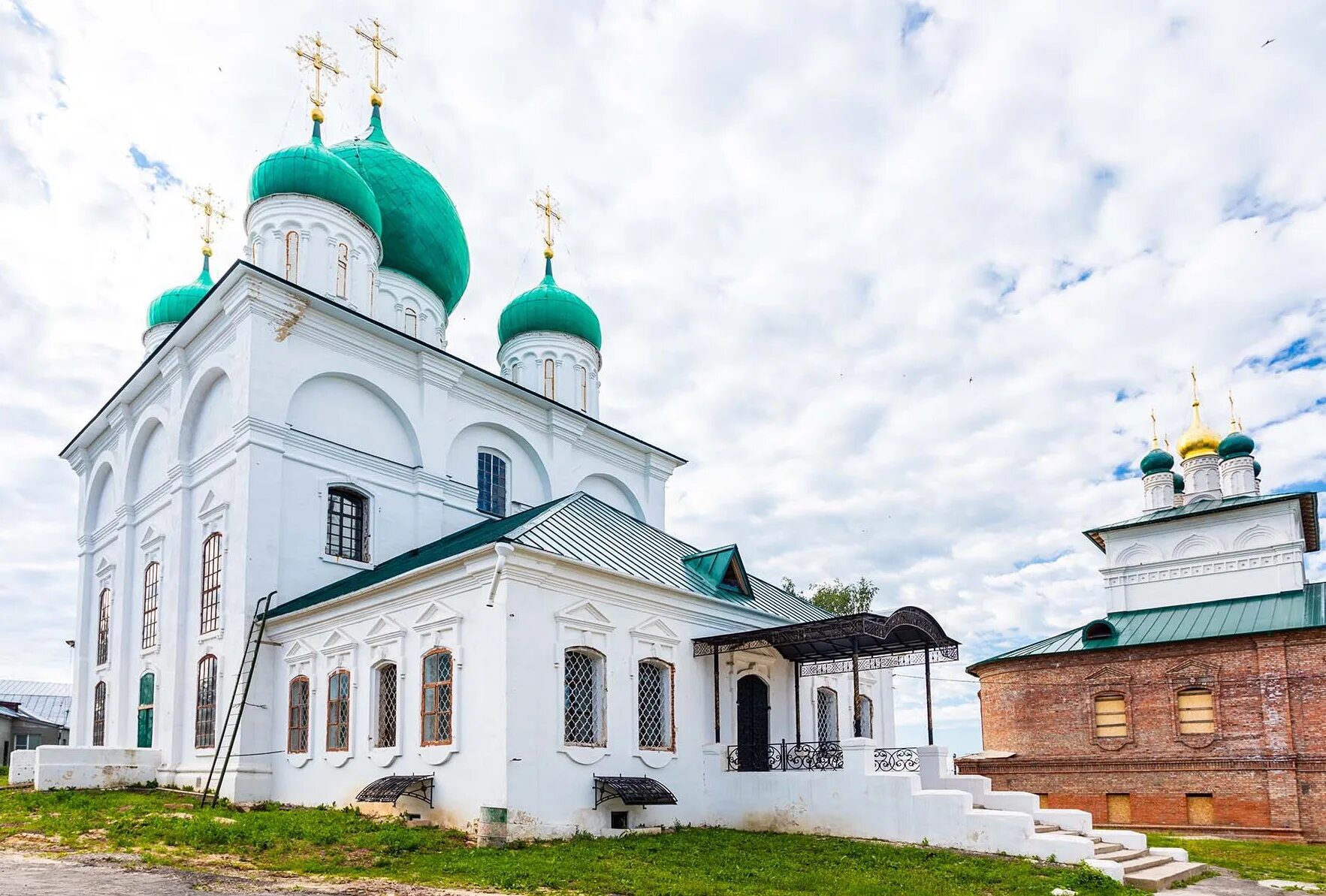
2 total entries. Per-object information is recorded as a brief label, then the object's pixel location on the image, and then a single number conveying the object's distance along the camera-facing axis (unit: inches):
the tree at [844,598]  1379.2
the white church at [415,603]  498.0
